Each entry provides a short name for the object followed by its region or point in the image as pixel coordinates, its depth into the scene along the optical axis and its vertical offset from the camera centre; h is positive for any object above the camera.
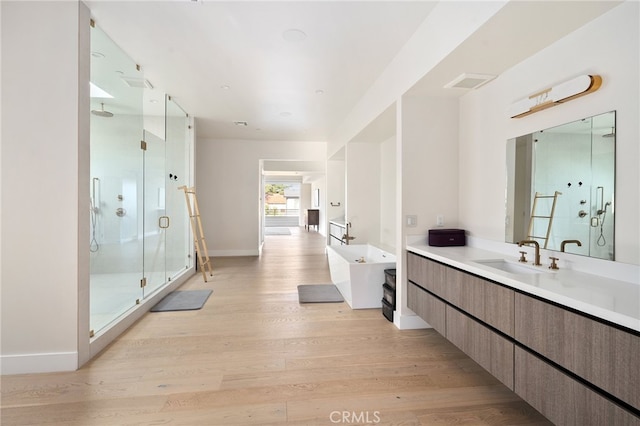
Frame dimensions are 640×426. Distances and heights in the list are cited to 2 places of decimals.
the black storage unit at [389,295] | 3.17 -0.93
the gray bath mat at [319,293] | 3.85 -1.18
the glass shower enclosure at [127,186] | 2.68 +0.23
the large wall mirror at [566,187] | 1.77 +0.17
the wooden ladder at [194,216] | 4.96 -0.16
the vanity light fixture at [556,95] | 1.79 +0.79
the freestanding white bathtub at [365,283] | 3.56 -0.89
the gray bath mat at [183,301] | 3.62 -1.23
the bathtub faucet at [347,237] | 5.41 -0.51
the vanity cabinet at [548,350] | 1.12 -0.67
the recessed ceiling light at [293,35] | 2.70 +1.62
